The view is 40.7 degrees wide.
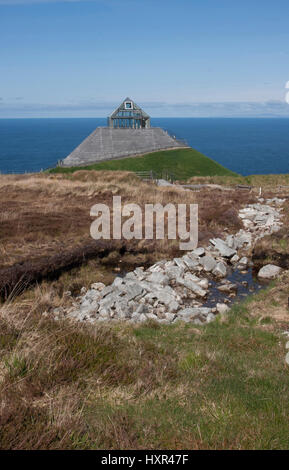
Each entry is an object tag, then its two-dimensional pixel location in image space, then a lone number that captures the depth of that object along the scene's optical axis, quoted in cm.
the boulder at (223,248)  2085
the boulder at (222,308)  1301
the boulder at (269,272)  1750
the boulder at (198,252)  2033
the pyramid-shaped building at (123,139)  6551
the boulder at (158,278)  1626
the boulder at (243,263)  1942
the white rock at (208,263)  1882
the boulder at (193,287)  1562
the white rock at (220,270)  1822
